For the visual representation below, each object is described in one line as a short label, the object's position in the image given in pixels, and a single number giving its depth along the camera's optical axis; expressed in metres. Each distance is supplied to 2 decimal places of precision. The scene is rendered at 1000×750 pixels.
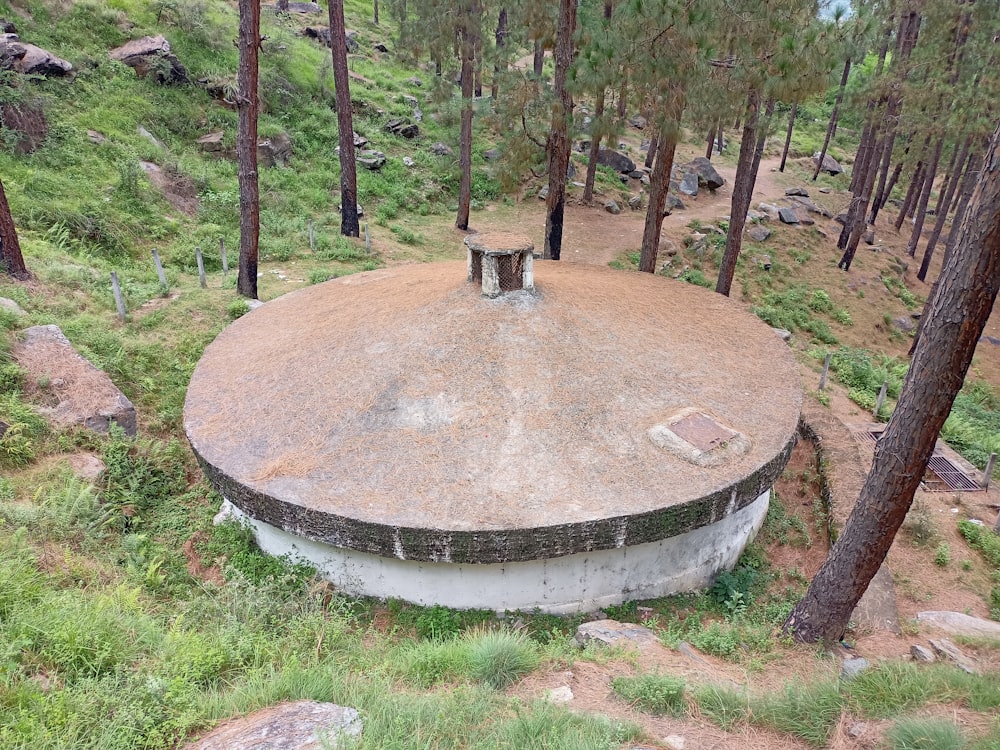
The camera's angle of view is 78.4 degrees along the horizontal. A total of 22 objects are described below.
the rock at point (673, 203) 25.34
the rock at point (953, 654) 5.53
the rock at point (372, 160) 22.66
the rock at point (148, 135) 17.92
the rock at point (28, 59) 16.30
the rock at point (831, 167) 35.88
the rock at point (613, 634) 6.01
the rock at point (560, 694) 4.60
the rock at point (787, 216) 26.31
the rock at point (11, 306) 9.79
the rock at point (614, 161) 27.70
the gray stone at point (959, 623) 6.74
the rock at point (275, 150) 20.23
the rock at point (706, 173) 28.23
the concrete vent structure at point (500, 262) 8.45
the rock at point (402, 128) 25.90
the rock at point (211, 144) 19.33
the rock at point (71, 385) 8.63
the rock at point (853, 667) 5.09
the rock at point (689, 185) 27.38
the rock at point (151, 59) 19.78
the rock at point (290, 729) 3.70
